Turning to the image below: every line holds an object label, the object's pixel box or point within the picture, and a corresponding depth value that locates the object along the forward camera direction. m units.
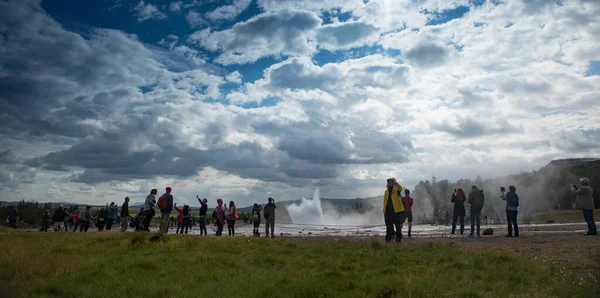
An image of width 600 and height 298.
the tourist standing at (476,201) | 17.94
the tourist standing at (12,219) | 33.63
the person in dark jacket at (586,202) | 15.30
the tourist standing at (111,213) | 26.73
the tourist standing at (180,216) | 24.54
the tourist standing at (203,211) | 21.85
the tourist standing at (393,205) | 14.09
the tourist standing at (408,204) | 18.81
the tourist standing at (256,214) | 23.07
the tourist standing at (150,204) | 19.34
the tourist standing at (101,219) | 28.35
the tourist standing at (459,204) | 18.45
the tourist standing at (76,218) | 31.83
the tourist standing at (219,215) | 22.61
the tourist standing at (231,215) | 22.43
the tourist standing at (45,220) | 30.19
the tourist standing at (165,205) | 18.65
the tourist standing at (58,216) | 27.92
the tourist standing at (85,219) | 29.66
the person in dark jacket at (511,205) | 16.55
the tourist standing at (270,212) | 21.38
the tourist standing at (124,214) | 23.05
